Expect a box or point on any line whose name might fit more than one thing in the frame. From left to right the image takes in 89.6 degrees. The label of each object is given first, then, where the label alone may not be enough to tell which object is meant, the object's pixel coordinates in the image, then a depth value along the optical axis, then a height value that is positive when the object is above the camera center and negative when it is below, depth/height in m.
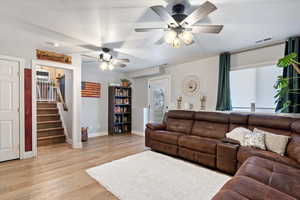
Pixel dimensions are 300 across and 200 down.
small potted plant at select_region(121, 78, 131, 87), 5.89 +0.60
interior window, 3.23 +0.25
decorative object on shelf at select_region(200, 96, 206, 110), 4.13 -0.11
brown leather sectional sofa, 1.28 -0.77
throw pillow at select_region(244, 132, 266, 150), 2.45 -0.69
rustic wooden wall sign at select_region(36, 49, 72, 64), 3.44 +0.96
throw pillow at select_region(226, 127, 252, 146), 2.71 -0.66
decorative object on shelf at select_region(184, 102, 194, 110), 4.37 -0.24
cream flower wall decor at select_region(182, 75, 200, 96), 4.32 +0.38
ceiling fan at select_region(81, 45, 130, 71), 3.32 +0.88
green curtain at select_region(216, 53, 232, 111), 3.63 +0.35
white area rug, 1.96 -1.26
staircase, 4.27 -0.87
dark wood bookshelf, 5.60 -0.48
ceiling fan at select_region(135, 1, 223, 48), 1.71 +0.94
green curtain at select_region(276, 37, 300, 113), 2.72 +0.42
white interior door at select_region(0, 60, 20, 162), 3.02 -0.28
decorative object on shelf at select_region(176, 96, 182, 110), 4.64 -0.13
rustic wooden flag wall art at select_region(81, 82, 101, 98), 5.06 +0.26
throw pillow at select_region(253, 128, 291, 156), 2.30 -0.69
